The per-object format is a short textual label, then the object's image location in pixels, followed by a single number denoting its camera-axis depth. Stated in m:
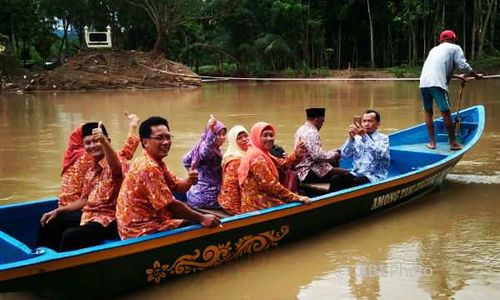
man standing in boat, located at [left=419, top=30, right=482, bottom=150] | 6.38
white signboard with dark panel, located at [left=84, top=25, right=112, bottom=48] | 25.97
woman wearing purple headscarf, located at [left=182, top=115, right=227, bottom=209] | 4.47
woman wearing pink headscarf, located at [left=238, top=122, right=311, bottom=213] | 4.24
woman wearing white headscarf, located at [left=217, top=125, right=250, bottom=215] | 4.45
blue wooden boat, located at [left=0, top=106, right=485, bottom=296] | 3.14
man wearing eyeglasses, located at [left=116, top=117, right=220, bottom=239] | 3.45
